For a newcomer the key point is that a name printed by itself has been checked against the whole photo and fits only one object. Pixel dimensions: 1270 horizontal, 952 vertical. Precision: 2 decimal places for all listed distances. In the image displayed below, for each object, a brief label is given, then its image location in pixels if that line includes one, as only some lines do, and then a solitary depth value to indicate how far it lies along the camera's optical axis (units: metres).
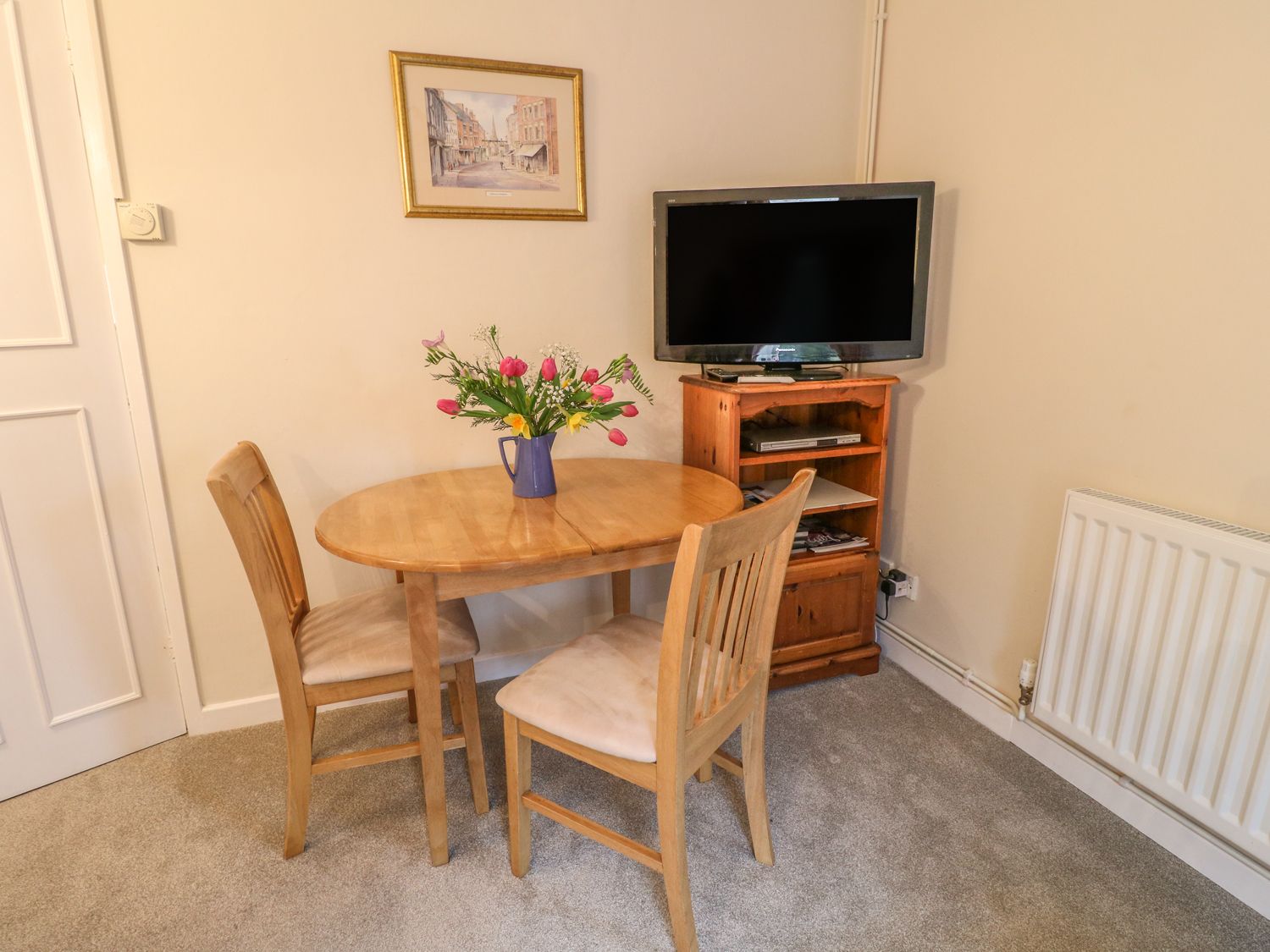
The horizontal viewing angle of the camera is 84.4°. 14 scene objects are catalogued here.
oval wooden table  1.44
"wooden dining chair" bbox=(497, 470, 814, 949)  1.20
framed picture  1.97
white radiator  1.37
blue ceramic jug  1.79
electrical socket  2.43
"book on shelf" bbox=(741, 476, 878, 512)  2.24
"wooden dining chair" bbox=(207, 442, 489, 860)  1.43
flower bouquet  1.67
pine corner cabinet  2.14
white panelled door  1.67
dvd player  2.17
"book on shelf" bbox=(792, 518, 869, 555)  2.31
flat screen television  2.09
